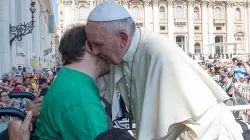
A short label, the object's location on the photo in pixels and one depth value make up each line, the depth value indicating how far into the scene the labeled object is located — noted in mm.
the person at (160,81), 1575
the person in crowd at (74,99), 1299
